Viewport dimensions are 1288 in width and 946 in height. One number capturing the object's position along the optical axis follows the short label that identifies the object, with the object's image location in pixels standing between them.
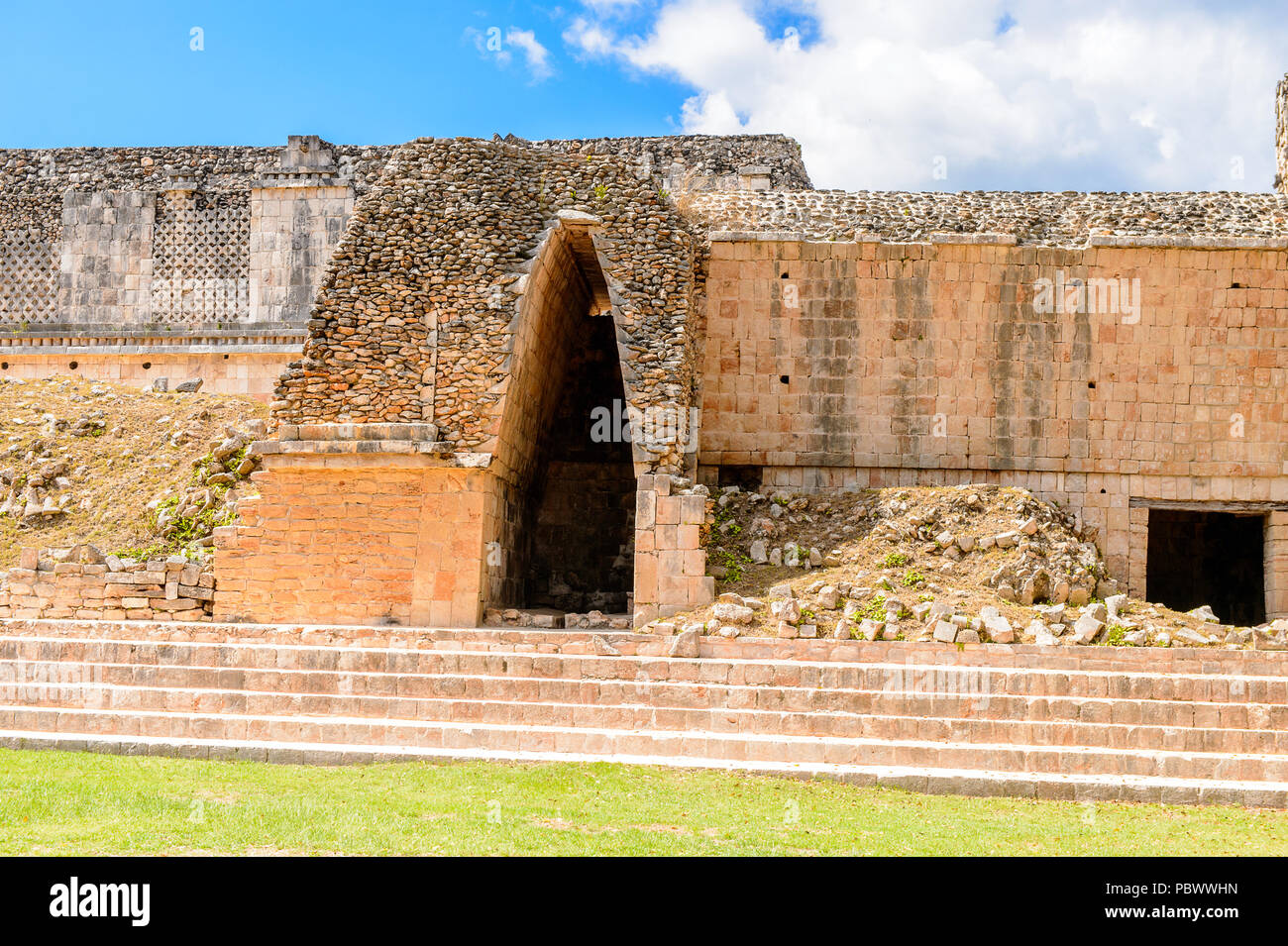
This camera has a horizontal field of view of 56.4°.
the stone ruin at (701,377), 14.21
